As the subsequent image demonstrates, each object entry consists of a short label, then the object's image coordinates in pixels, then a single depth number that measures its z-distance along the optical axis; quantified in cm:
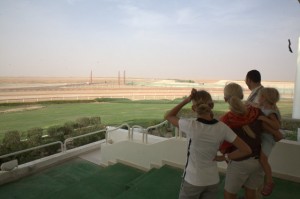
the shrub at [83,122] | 995
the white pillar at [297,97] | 572
